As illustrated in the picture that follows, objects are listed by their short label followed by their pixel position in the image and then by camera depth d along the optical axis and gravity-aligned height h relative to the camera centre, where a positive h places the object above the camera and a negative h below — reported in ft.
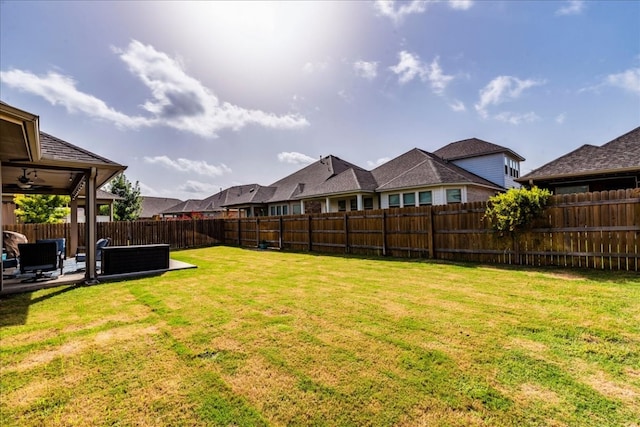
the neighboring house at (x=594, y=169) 41.34 +5.83
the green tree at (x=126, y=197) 117.08 +10.72
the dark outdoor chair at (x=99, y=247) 31.74 -2.41
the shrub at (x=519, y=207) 26.00 +0.31
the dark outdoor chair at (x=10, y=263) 27.73 -3.34
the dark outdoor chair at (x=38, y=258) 24.53 -2.63
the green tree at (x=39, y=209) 54.85 +3.39
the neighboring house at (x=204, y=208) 126.82 +6.25
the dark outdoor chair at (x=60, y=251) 29.65 -2.58
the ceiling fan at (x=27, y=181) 26.89 +4.85
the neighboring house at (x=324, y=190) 63.57 +6.58
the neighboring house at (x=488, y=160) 66.28 +12.33
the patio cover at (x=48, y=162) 15.57 +5.07
